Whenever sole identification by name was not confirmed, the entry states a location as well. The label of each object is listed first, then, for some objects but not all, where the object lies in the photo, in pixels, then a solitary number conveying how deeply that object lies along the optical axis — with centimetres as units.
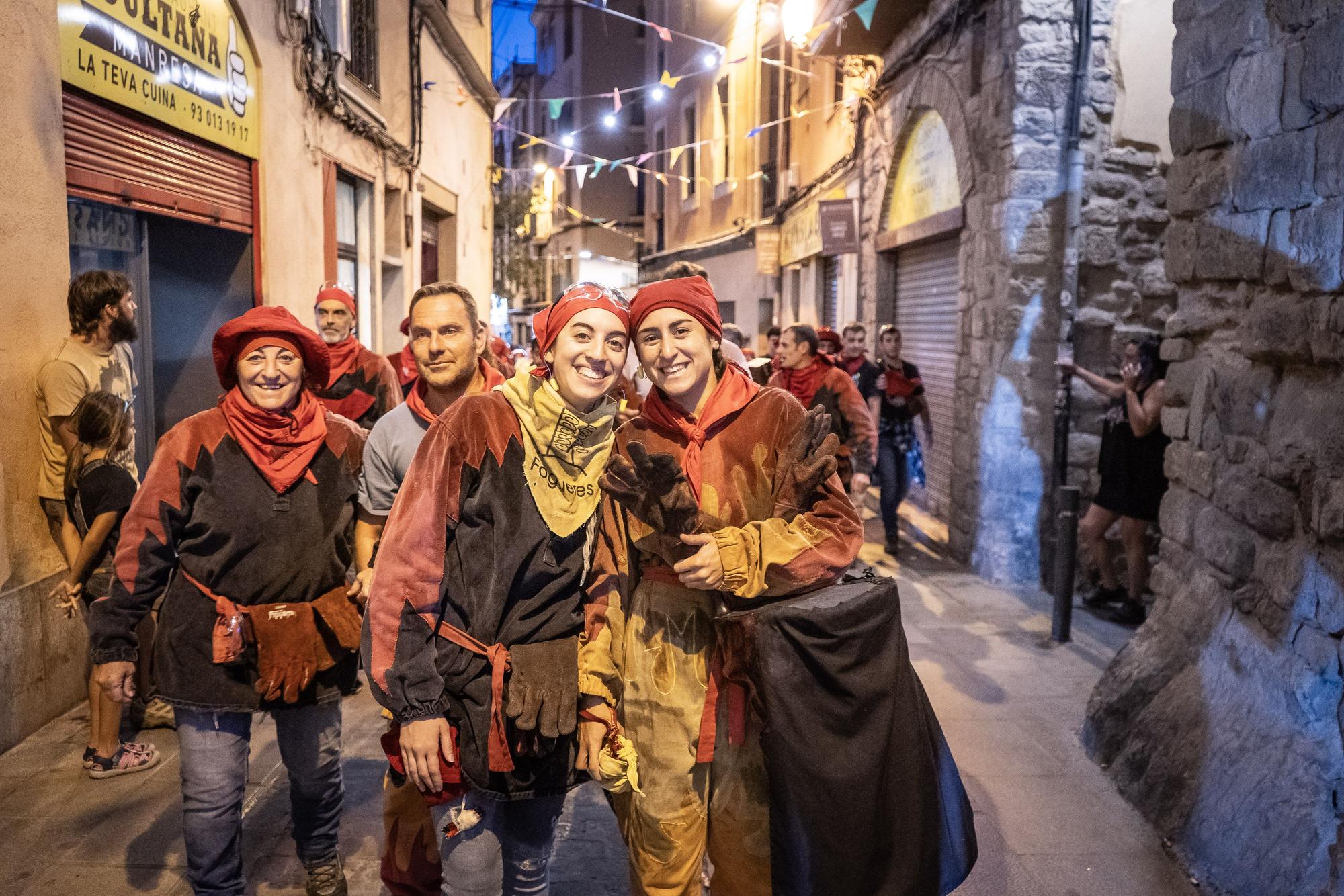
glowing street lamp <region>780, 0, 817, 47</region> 1089
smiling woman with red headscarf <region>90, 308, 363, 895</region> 272
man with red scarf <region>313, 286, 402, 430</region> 488
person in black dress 622
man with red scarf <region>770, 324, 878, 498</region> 597
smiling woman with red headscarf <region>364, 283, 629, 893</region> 223
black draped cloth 215
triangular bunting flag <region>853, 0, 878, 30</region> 803
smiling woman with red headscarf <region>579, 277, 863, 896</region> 231
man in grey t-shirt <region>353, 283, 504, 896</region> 278
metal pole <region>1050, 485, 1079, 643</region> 577
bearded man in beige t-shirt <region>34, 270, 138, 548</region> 423
